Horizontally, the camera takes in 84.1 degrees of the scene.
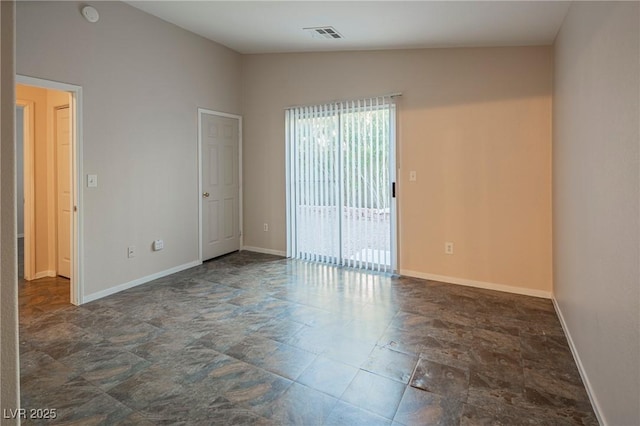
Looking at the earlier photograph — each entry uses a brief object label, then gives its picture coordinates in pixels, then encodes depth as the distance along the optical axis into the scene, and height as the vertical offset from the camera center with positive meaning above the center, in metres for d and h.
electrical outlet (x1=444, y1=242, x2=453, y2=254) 4.01 -0.49
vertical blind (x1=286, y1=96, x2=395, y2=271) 4.29 +0.30
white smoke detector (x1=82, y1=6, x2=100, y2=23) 3.27 +1.81
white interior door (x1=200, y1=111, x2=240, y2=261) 4.84 +0.32
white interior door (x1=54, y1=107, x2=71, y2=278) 4.05 +0.25
